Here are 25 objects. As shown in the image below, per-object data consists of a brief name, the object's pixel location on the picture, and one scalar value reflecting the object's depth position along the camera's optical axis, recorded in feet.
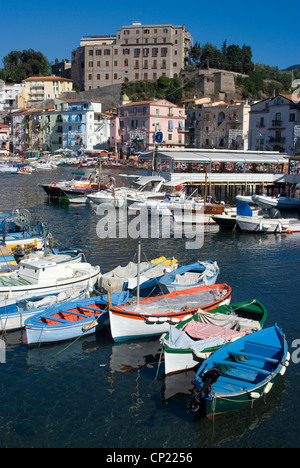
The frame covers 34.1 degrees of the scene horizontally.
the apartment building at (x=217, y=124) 285.02
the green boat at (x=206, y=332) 49.06
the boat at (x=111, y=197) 156.85
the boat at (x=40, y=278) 64.44
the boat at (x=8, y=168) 286.66
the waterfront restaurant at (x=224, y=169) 174.09
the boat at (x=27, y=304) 59.62
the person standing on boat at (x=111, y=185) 162.61
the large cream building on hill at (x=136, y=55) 386.32
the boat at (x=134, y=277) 70.85
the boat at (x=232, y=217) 126.93
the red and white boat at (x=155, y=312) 56.44
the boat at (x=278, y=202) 165.07
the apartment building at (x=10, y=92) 433.48
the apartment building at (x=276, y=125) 246.47
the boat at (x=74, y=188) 171.12
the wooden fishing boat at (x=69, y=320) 56.13
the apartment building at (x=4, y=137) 408.46
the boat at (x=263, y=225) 125.29
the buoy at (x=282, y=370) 46.16
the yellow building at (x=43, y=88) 404.98
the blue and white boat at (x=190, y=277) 68.64
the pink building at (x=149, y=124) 298.15
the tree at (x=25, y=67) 441.68
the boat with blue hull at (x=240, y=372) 42.19
